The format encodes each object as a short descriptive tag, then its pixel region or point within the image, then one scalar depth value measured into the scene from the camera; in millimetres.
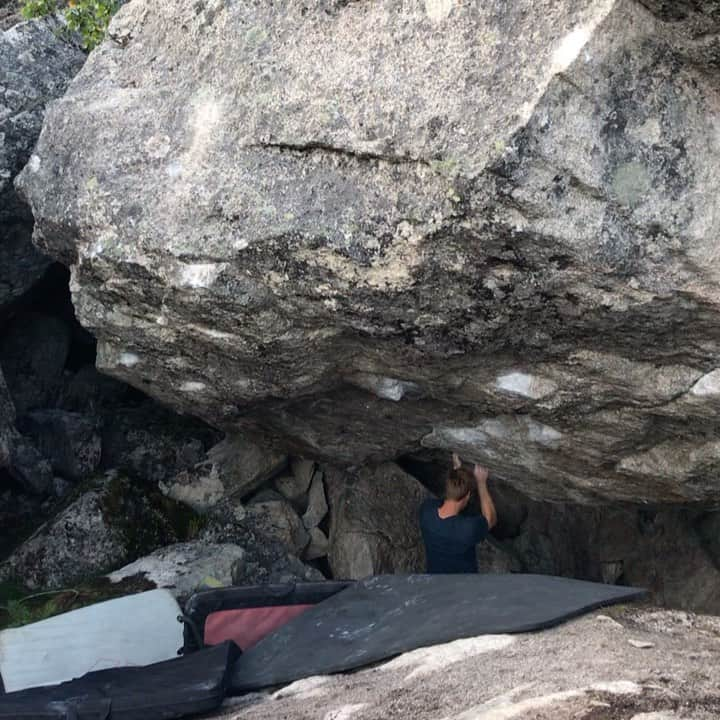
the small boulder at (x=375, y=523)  7477
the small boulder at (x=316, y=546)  7668
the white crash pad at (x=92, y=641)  5965
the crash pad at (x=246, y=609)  5695
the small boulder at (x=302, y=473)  7840
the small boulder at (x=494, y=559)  7727
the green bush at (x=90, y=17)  6773
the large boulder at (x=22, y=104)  6496
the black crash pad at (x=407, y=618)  4703
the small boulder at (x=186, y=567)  6676
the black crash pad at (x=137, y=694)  4660
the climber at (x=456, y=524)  6582
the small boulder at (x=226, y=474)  7555
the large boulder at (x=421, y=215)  4219
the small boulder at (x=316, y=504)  7781
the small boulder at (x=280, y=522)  7469
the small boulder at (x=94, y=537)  6848
